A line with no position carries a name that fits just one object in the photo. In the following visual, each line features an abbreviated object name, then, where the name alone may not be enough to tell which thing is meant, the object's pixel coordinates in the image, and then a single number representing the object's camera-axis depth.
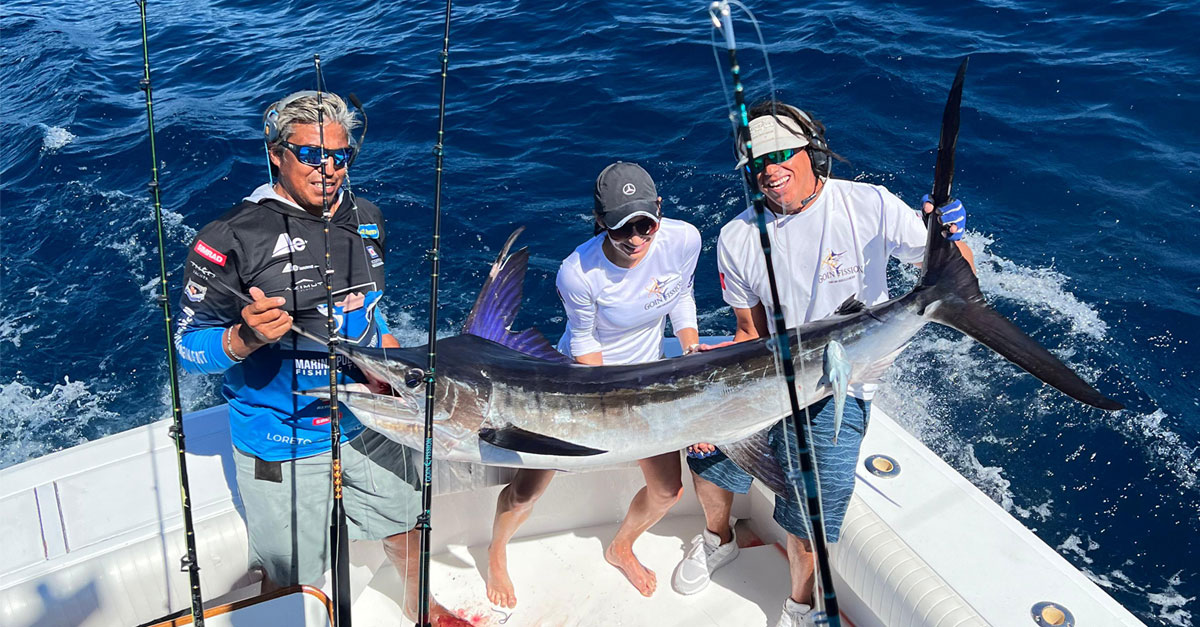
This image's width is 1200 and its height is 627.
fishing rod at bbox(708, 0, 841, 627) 1.71
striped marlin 2.31
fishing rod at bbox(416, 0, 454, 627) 2.10
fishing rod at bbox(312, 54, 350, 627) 2.23
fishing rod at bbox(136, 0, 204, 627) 2.19
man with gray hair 2.34
